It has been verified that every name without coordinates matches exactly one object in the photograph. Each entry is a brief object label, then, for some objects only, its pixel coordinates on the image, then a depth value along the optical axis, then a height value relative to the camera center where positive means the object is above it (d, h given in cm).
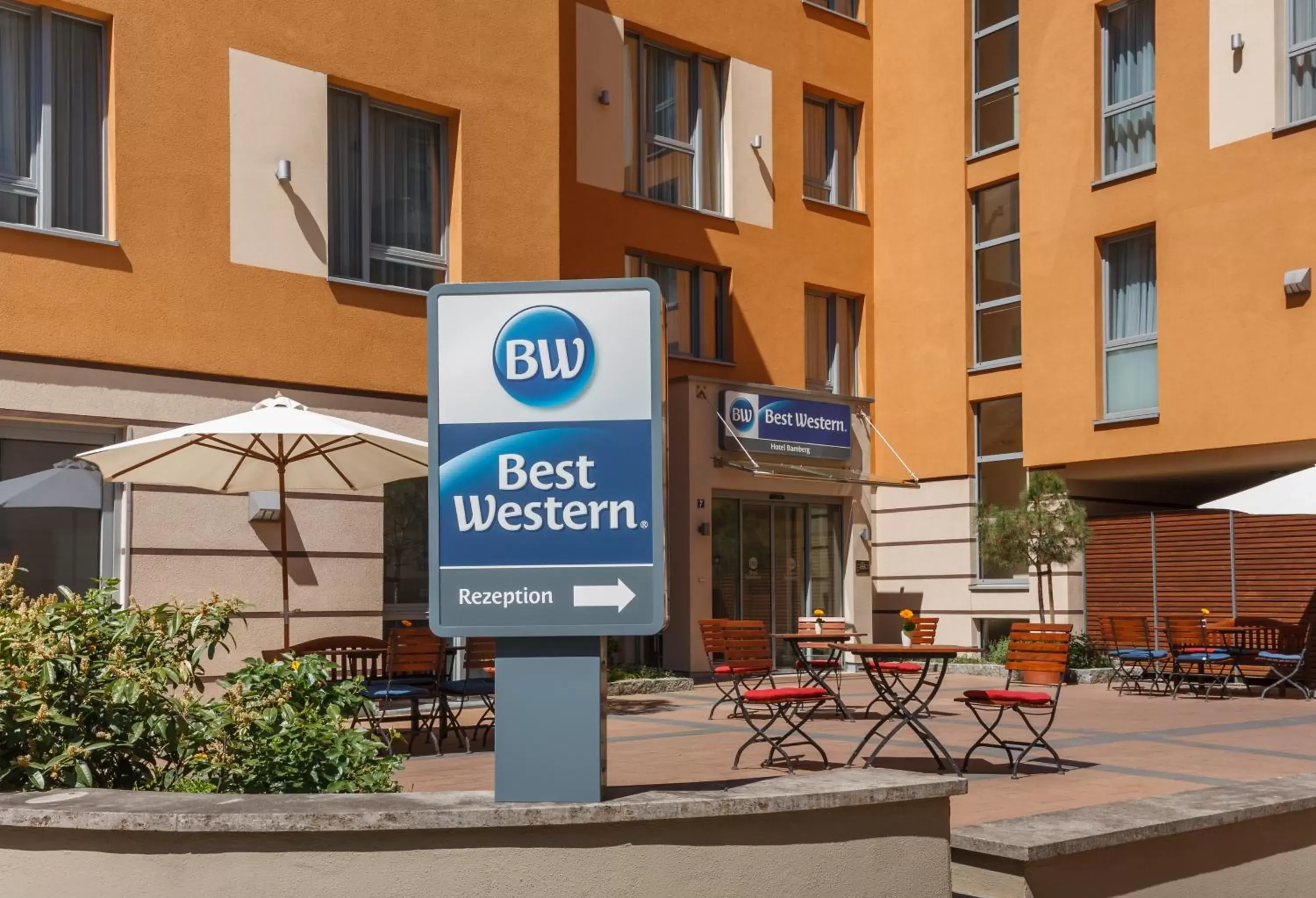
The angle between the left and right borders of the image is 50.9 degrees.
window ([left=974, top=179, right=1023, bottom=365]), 2152 +403
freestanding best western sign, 465 +23
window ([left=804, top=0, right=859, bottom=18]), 2277 +870
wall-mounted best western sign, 1934 +155
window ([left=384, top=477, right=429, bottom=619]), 1405 -17
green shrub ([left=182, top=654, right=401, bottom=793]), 542 -86
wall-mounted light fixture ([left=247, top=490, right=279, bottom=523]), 1272 +26
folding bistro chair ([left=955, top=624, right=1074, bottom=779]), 924 -108
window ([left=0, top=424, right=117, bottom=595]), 1146 +11
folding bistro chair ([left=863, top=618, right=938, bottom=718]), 1207 -121
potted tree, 1798 +1
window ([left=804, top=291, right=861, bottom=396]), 2220 +308
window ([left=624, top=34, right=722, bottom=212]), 1961 +590
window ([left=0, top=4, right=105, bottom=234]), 1175 +357
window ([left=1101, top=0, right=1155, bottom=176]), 1942 +631
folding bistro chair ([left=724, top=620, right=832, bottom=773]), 905 -109
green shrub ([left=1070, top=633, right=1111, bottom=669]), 1889 -171
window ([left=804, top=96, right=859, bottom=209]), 2227 +622
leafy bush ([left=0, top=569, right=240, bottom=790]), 520 -61
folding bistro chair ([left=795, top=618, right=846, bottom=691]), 1800 -130
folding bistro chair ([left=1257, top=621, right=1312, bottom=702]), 1555 -143
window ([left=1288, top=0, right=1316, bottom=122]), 1728 +591
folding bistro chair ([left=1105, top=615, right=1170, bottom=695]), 1639 -150
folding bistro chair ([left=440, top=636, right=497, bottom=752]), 1005 -111
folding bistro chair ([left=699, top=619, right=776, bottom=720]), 1142 -110
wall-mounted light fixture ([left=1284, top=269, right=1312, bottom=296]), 1686 +304
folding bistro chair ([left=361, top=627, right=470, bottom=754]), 988 -101
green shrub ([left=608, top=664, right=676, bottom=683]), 1648 -171
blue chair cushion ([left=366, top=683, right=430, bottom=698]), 959 -111
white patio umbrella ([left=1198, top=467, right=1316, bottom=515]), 1420 +34
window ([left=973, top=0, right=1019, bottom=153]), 2175 +725
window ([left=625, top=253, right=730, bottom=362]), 2012 +331
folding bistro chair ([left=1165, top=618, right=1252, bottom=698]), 1593 -143
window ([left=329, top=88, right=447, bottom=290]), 1391 +349
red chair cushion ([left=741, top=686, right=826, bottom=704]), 893 -106
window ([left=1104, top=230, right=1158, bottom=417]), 1917 +288
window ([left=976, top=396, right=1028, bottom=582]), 2130 +116
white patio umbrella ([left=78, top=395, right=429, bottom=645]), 941 +58
